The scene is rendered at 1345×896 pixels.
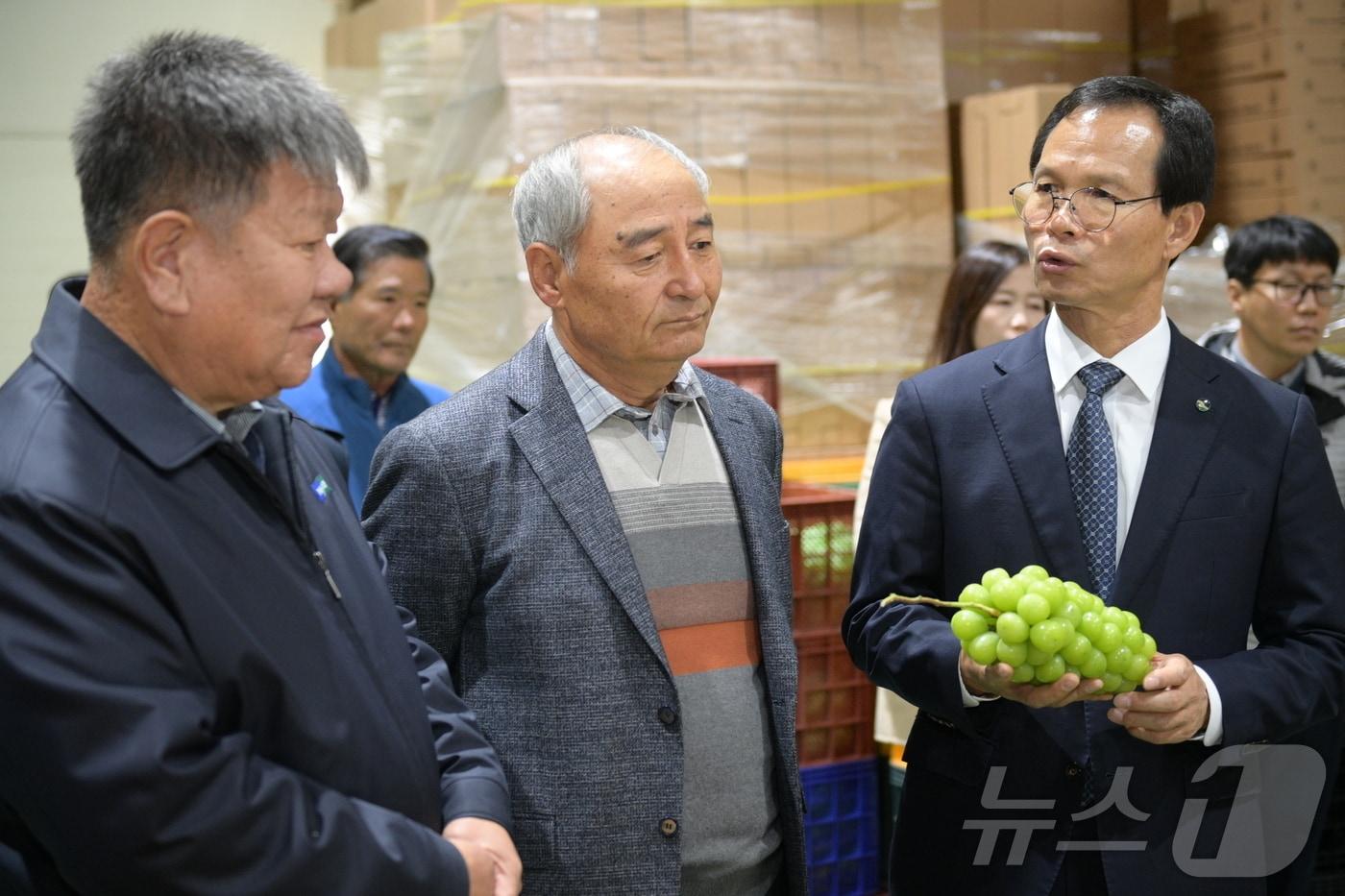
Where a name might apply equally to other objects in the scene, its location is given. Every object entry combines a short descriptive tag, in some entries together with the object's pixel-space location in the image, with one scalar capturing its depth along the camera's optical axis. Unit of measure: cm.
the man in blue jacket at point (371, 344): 348
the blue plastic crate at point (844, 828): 330
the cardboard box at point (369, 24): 507
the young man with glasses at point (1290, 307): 363
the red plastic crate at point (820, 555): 322
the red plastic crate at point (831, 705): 324
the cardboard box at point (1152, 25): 552
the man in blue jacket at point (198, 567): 111
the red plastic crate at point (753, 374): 368
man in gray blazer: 171
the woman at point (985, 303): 350
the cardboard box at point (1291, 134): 493
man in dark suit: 179
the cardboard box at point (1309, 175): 493
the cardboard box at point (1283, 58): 494
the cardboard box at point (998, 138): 484
